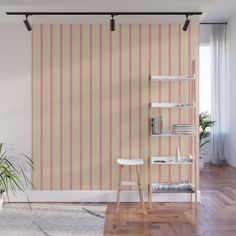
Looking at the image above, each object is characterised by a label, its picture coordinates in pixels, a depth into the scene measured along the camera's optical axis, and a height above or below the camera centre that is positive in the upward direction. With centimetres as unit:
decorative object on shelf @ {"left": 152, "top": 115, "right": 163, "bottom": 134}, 434 -1
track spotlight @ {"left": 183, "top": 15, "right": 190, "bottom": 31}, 415 +120
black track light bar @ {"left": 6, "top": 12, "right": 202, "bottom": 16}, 418 +133
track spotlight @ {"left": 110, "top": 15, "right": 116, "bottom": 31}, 415 +120
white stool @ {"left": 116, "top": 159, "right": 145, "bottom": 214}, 413 -65
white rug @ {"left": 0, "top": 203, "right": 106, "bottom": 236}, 341 -103
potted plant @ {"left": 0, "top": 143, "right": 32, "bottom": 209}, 458 -57
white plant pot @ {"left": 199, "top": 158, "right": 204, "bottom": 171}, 712 -83
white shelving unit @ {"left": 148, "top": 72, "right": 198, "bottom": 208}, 431 -14
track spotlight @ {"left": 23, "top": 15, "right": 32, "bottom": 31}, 415 +120
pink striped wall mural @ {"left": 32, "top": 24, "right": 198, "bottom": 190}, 459 +21
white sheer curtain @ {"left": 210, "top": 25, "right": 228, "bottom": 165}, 760 +60
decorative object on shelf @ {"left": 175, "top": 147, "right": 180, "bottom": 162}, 437 -40
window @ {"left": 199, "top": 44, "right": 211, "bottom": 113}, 794 +99
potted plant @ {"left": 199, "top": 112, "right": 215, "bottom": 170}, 720 -14
